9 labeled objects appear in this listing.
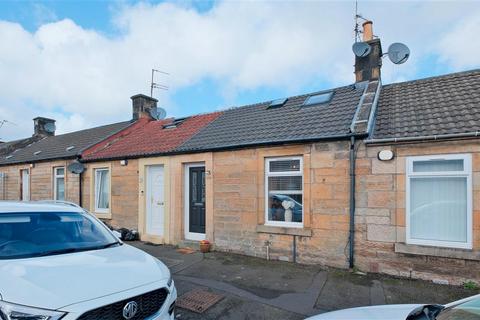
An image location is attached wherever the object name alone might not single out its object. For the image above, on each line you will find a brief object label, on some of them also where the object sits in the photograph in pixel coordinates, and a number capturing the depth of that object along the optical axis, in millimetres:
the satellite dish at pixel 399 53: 9070
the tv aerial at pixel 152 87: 16828
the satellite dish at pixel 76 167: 11602
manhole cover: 4676
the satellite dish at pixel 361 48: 9391
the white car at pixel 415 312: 2221
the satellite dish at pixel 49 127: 19391
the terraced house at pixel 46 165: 12602
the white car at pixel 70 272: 2428
